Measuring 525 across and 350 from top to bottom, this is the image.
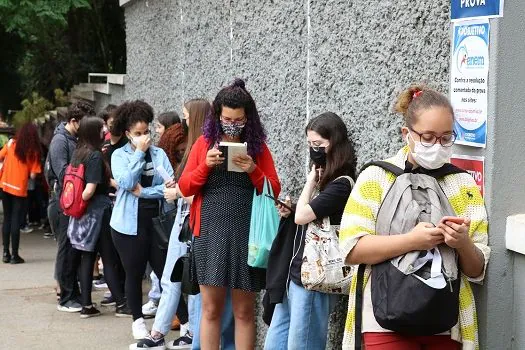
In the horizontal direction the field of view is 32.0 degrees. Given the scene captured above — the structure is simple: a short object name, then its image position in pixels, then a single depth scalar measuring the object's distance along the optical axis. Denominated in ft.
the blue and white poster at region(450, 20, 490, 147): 12.76
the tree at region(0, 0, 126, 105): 61.57
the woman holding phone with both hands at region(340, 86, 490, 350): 11.68
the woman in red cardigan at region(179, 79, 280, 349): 18.37
